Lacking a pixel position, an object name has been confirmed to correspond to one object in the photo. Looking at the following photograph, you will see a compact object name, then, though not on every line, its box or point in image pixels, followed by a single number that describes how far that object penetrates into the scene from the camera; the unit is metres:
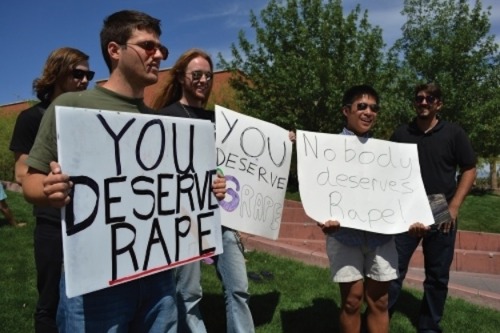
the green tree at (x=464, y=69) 15.24
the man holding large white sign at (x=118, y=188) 1.65
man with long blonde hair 3.01
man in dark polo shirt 3.90
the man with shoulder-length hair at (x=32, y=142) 2.40
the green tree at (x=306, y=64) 14.38
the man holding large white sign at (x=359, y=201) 3.14
